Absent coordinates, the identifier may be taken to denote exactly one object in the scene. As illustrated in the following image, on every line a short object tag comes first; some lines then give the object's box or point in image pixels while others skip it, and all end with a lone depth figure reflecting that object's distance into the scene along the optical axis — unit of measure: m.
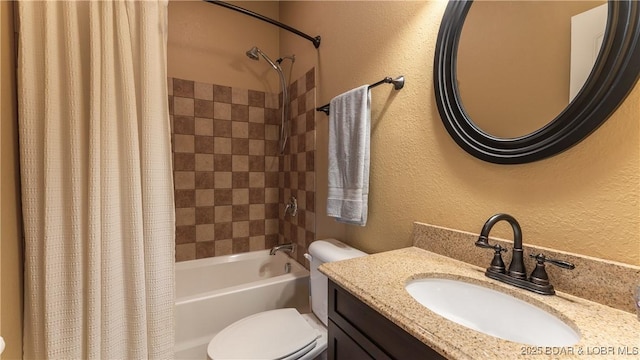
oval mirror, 0.55
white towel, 1.13
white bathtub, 1.35
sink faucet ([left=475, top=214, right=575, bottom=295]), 0.60
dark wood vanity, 0.52
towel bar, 1.06
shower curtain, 0.82
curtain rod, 1.58
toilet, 0.98
